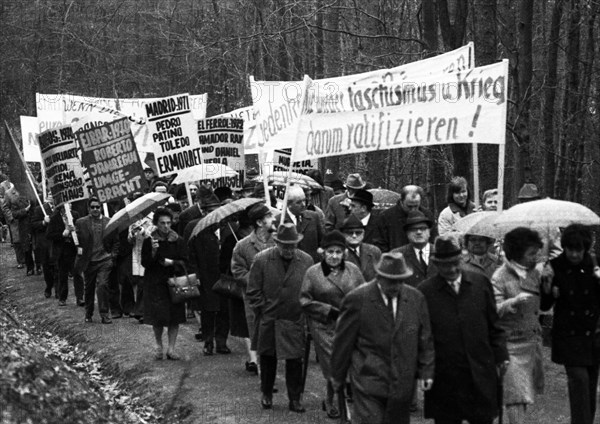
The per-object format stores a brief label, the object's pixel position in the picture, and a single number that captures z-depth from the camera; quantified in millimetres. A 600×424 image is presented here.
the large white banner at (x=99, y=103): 25188
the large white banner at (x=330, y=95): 13805
